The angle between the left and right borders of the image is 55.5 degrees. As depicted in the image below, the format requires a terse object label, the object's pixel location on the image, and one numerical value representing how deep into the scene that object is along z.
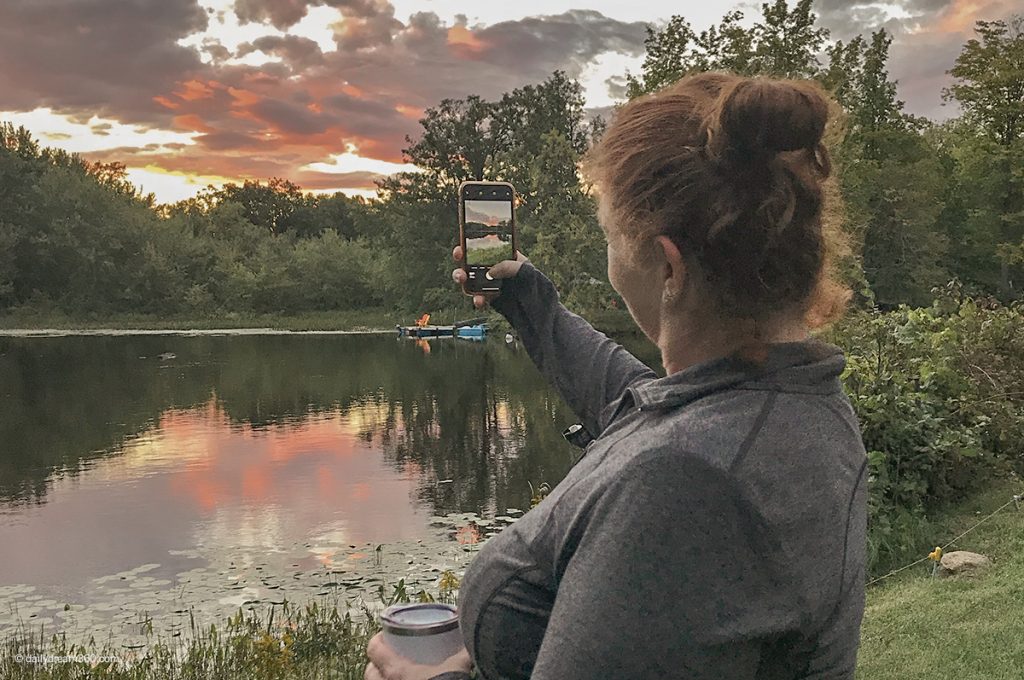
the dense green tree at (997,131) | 26.95
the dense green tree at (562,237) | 26.44
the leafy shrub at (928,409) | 6.41
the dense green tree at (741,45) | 27.78
